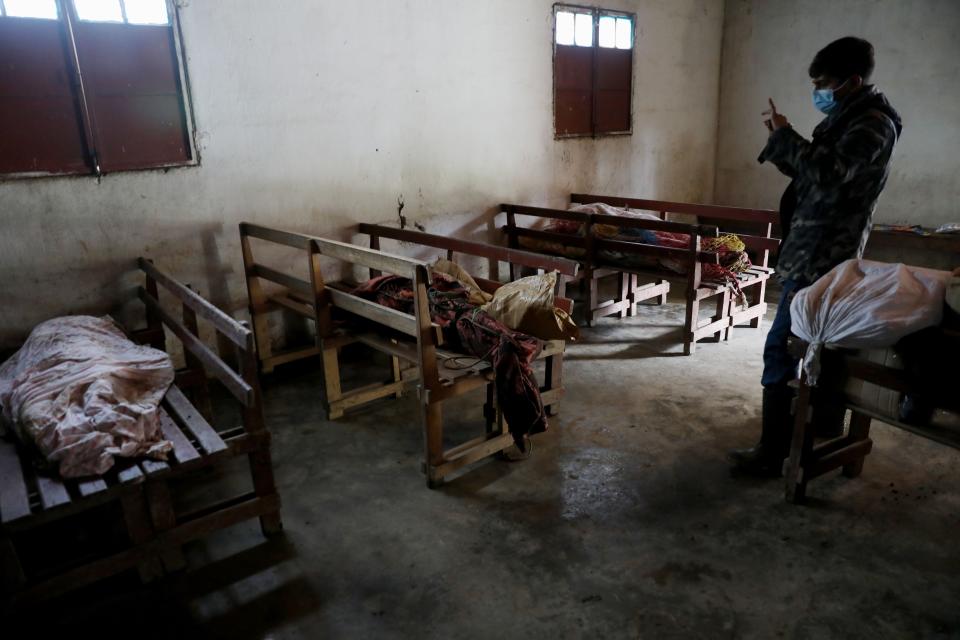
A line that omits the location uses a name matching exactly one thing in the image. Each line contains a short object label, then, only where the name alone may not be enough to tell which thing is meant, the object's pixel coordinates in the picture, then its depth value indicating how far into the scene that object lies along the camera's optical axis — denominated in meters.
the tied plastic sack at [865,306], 2.28
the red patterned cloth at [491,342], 2.98
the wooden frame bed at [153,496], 2.25
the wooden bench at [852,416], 2.34
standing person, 2.78
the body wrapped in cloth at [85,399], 2.38
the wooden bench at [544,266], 3.35
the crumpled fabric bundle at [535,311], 3.11
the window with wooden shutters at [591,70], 6.08
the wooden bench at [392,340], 3.04
